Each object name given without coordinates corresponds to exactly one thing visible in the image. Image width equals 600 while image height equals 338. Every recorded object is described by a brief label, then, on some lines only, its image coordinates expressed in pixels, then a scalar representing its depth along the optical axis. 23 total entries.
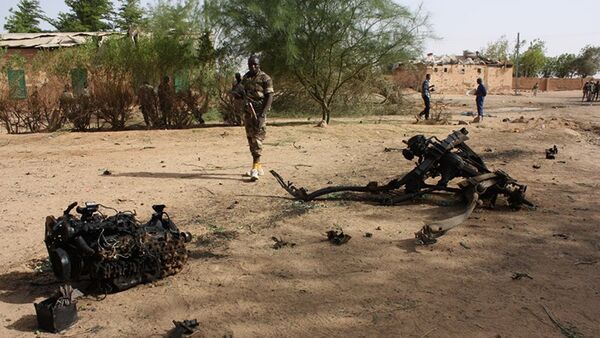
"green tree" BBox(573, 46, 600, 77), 66.19
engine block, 3.33
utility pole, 41.89
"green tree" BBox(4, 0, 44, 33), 40.47
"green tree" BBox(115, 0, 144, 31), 40.97
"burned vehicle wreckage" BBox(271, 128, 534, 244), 5.07
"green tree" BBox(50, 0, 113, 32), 39.31
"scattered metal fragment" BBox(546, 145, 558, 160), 8.42
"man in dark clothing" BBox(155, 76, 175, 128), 14.12
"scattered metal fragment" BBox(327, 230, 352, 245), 4.25
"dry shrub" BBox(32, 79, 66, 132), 13.51
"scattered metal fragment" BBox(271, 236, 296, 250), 4.25
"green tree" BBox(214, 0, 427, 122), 14.74
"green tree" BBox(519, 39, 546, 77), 66.19
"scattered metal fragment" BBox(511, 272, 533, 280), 3.52
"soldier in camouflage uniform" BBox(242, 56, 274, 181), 7.07
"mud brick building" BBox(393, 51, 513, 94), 38.25
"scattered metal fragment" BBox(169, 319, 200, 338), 2.82
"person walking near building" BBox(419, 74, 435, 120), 16.69
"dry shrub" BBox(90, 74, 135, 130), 13.60
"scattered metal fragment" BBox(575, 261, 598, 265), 3.80
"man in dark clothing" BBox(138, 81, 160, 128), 13.98
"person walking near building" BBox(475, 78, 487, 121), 16.28
